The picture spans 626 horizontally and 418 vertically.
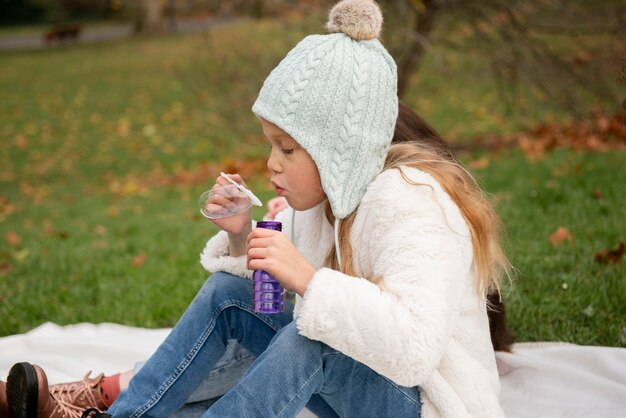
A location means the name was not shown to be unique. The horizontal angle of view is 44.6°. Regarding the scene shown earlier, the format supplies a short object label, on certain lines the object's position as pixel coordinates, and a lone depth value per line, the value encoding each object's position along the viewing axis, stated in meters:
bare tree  7.04
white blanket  2.52
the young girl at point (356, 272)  1.86
